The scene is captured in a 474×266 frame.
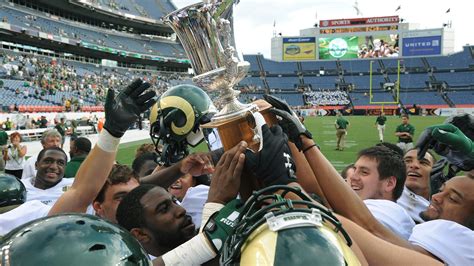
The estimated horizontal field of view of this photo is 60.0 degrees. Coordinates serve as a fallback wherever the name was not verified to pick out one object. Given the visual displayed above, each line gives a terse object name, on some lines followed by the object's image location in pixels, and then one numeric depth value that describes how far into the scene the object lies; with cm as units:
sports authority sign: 5238
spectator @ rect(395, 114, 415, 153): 1214
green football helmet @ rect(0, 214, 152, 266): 101
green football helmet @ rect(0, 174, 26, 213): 283
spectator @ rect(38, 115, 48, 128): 1970
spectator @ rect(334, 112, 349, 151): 1541
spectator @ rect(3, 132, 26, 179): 740
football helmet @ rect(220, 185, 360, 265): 93
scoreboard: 5036
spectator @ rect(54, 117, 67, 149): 1303
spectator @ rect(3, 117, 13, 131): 1808
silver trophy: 203
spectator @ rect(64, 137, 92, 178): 481
